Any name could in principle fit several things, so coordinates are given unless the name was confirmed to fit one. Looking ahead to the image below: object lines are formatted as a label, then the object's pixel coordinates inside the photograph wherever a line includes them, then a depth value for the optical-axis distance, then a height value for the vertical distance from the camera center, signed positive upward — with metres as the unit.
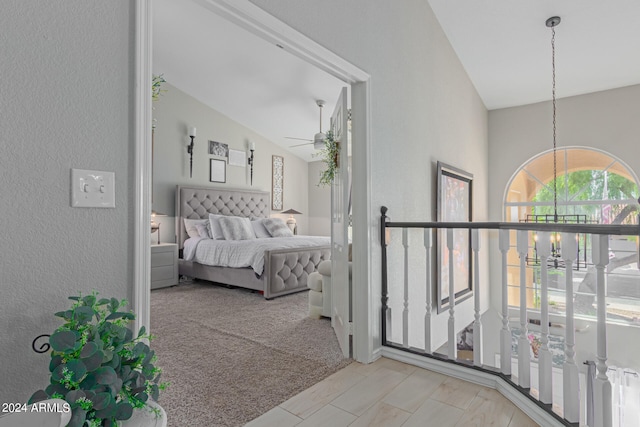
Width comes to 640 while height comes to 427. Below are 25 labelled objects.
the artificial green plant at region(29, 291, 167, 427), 0.80 -0.36
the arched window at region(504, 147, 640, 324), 4.71 +0.16
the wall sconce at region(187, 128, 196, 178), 5.80 +1.12
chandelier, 4.47 -0.06
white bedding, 4.50 -0.44
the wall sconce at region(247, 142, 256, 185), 6.73 +1.27
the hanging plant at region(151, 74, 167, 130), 1.79 +0.73
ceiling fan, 4.65 +1.04
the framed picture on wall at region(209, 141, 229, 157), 6.18 +1.19
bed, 4.40 -0.48
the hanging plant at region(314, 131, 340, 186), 2.99 +0.51
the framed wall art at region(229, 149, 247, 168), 6.49 +1.08
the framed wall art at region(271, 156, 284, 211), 7.23 +0.71
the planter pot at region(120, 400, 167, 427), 0.90 -0.52
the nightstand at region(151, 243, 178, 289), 4.95 -0.69
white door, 2.55 -0.15
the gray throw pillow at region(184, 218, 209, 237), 5.62 -0.15
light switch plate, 1.13 +0.09
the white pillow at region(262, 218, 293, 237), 6.00 -0.19
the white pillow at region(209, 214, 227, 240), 5.38 -0.19
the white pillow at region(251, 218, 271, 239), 6.03 -0.21
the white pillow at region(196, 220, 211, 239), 5.54 -0.22
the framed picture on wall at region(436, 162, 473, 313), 3.78 -0.16
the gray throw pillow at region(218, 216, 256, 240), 5.34 -0.18
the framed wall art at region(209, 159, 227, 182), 6.18 +0.81
